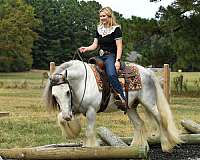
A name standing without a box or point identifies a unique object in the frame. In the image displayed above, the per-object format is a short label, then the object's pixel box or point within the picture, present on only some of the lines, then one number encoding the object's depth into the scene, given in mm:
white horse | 6789
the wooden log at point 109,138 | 8039
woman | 7398
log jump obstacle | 6660
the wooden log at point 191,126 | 9578
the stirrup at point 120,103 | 7387
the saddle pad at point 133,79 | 7616
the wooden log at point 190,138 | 9078
